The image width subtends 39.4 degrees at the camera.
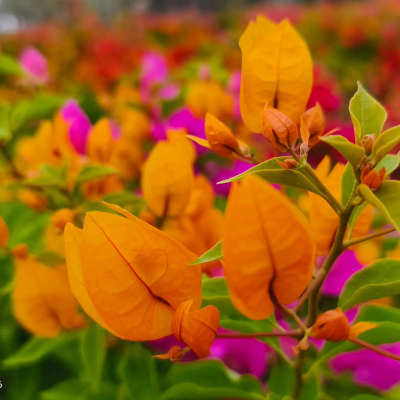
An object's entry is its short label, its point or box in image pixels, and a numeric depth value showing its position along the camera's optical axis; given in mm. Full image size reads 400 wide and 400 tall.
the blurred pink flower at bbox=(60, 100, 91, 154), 779
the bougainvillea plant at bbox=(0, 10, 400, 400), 330
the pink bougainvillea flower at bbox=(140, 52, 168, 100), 1307
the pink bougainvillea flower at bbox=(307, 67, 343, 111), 989
